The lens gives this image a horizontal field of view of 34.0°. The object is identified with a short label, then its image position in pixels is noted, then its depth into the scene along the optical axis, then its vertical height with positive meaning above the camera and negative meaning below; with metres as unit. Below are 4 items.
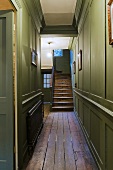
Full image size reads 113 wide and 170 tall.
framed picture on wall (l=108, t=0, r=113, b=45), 1.77 +0.62
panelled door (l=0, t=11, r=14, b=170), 2.30 -0.10
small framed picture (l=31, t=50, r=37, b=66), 3.65 +0.54
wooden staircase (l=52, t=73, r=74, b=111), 8.06 -0.53
